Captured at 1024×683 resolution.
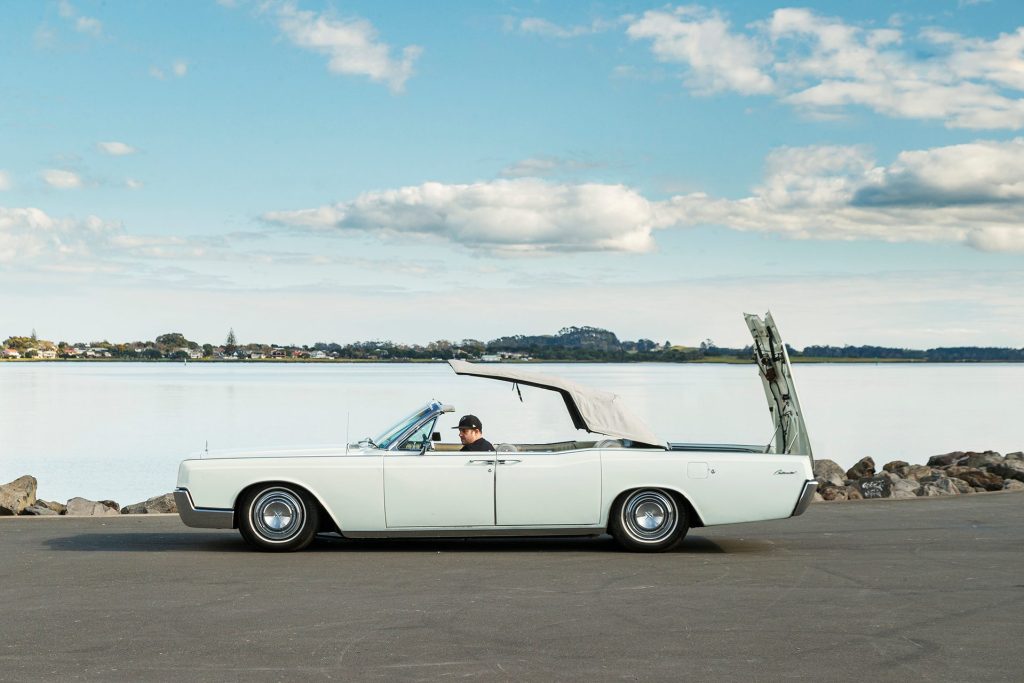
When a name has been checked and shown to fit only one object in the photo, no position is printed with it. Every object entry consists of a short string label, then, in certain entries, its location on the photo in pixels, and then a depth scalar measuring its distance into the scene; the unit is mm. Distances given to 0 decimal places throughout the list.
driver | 11578
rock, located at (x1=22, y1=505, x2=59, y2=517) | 18211
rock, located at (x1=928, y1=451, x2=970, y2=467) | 30484
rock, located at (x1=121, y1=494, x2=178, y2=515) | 19062
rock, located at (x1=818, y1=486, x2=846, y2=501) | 19297
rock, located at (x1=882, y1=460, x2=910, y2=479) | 25491
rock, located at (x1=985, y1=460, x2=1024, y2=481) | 22586
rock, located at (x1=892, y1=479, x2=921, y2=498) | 18834
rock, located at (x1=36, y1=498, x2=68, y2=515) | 19047
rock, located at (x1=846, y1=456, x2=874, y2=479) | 26625
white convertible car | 11164
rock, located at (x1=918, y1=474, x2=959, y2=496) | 18766
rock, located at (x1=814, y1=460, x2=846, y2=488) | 23500
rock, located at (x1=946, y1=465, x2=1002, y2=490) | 21359
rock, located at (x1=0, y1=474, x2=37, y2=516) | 17719
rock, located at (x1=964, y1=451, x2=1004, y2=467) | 25500
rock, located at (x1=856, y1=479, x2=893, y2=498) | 19234
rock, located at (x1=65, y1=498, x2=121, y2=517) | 18553
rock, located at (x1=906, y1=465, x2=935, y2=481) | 24188
